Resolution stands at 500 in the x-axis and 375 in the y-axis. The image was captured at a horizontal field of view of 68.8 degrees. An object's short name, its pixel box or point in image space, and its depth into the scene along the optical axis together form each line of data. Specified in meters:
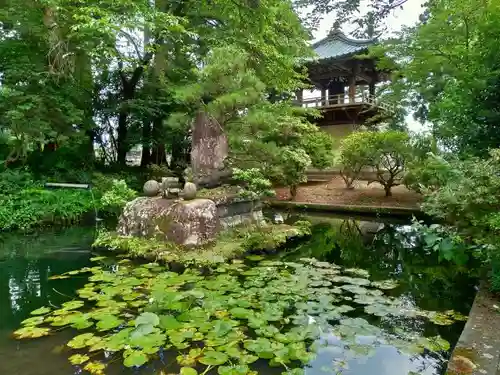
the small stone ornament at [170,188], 6.23
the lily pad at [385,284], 4.36
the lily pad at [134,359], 2.48
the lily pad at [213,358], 2.52
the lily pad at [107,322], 3.05
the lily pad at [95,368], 2.51
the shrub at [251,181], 6.88
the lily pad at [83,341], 2.83
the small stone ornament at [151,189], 6.46
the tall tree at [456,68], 5.71
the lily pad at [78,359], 2.65
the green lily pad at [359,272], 4.85
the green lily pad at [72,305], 3.58
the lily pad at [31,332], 3.06
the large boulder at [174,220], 5.61
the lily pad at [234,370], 2.40
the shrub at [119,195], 7.25
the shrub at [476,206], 3.64
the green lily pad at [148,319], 2.83
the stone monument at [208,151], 6.95
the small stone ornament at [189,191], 5.96
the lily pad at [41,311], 3.54
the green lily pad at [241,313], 3.26
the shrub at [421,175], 4.66
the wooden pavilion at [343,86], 16.48
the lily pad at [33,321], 3.28
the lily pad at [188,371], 2.38
